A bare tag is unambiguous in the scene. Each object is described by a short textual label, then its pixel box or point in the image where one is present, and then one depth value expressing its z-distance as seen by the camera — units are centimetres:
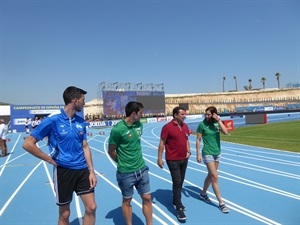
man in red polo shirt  488
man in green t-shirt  389
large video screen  4119
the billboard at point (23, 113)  3469
